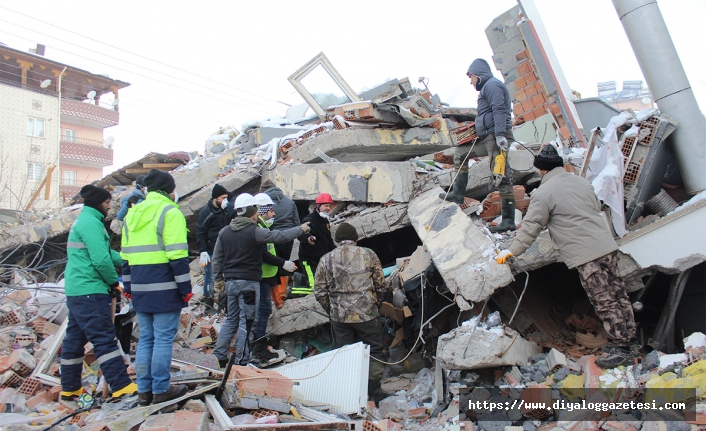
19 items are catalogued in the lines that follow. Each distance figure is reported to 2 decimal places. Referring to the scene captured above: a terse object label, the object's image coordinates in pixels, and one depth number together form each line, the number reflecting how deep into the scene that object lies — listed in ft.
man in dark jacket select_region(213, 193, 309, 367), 15.48
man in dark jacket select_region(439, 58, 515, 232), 16.55
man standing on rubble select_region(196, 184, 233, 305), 19.76
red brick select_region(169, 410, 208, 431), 9.92
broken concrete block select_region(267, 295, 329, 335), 18.02
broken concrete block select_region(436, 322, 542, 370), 12.69
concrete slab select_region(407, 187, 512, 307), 13.76
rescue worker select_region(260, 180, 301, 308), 18.97
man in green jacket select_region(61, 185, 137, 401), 12.57
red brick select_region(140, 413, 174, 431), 9.93
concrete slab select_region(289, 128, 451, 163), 24.95
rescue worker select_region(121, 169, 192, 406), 11.53
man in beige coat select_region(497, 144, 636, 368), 12.58
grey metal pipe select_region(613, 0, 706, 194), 16.33
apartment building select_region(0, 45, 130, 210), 74.23
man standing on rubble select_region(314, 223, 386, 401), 14.98
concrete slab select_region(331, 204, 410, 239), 20.21
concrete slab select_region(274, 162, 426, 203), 20.53
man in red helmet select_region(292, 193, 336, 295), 18.51
